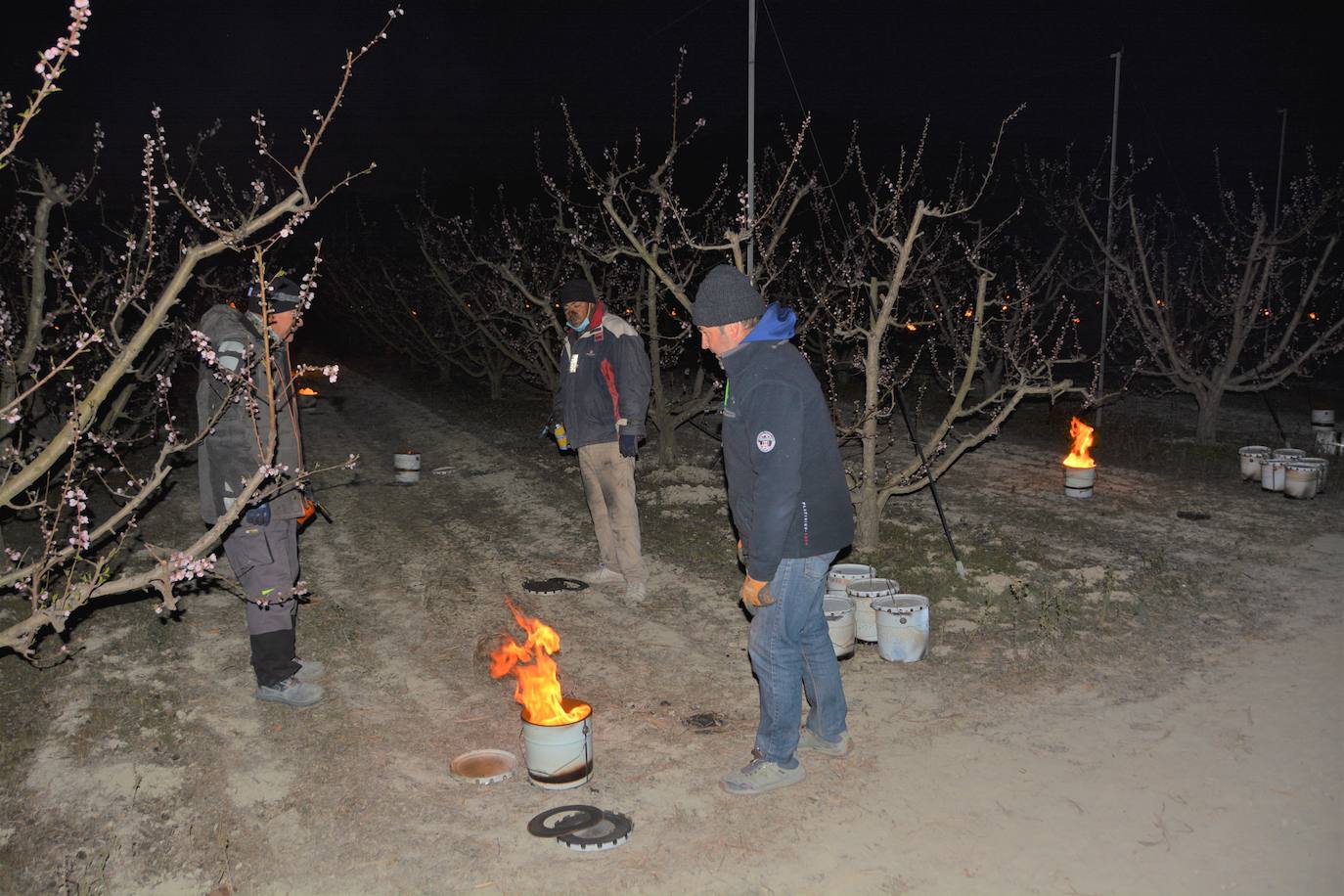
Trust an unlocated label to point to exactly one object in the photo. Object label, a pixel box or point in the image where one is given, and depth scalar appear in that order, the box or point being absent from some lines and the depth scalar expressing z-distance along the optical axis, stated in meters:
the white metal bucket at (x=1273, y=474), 9.67
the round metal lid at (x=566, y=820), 4.10
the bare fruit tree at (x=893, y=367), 7.48
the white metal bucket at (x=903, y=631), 5.82
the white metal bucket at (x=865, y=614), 6.07
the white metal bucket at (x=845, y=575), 6.39
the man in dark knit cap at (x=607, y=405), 6.92
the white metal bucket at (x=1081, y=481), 9.63
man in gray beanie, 4.06
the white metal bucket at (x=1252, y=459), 10.15
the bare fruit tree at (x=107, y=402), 3.46
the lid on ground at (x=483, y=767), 4.54
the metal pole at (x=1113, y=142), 12.43
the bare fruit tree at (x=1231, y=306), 12.22
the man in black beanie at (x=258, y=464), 5.11
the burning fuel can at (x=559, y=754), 4.36
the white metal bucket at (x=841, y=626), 5.78
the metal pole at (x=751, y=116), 8.02
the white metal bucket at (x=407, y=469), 11.31
